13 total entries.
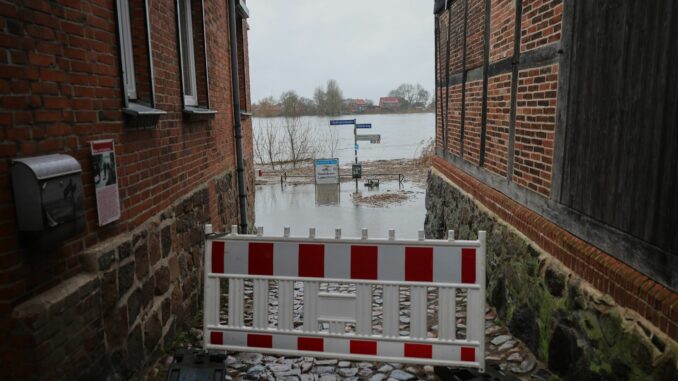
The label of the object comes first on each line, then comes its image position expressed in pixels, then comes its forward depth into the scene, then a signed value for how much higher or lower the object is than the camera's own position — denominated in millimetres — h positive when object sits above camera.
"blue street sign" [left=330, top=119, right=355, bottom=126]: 18300 -305
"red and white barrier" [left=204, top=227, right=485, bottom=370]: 3363 -1215
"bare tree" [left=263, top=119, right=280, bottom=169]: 30822 -1656
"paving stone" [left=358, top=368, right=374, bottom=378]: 3788 -1925
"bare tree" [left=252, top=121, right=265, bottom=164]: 31359 -2025
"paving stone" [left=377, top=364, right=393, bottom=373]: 3842 -1920
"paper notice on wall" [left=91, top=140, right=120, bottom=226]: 2934 -377
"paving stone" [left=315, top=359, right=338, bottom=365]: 3979 -1926
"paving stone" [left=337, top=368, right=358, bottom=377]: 3793 -1921
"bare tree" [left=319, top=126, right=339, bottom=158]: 33975 -2332
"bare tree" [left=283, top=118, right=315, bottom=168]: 32531 -1745
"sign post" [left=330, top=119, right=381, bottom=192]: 18031 -477
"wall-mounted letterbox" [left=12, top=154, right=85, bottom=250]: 2195 -361
